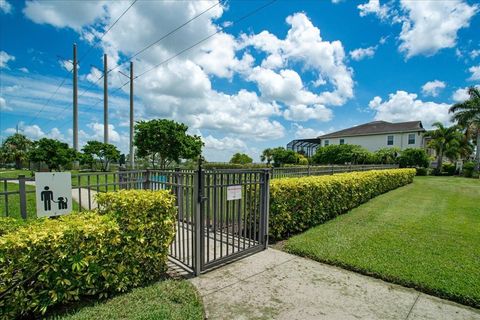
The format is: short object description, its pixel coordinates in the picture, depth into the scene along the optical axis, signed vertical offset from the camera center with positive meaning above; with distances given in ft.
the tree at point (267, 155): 124.82 -1.60
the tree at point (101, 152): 86.63 -0.24
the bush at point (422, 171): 87.25 -6.49
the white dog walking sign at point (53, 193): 10.55 -1.80
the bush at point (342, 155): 96.58 -1.00
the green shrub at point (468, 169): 81.97 -5.34
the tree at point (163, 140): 60.13 +2.71
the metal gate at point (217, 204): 12.32 -2.91
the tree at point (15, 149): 129.18 +1.08
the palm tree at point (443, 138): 90.38 +5.21
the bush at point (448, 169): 90.79 -5.91
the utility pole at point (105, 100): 70.13 +14.13
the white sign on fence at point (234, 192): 13.85 -2.24
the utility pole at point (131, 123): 56.13 +6.64
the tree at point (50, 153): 65.46 -0.50
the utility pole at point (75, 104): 66.95 +12.52
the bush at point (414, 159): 85.99 -2.16
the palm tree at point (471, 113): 86.84 +13.78
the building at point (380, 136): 109.50 +7.92
